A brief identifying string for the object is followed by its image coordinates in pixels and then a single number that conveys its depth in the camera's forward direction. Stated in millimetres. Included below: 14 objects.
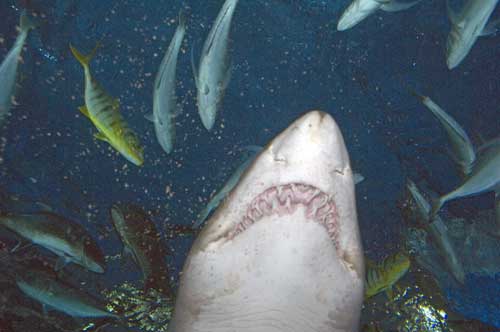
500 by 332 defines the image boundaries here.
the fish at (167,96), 3092
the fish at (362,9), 3580
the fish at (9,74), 3230
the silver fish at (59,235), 4059
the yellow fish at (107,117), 2744
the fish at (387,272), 3965
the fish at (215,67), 2887
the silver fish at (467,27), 3154
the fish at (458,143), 3256
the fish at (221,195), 3363
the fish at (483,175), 3375
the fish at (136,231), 4211
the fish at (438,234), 4203
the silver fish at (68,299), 4836
